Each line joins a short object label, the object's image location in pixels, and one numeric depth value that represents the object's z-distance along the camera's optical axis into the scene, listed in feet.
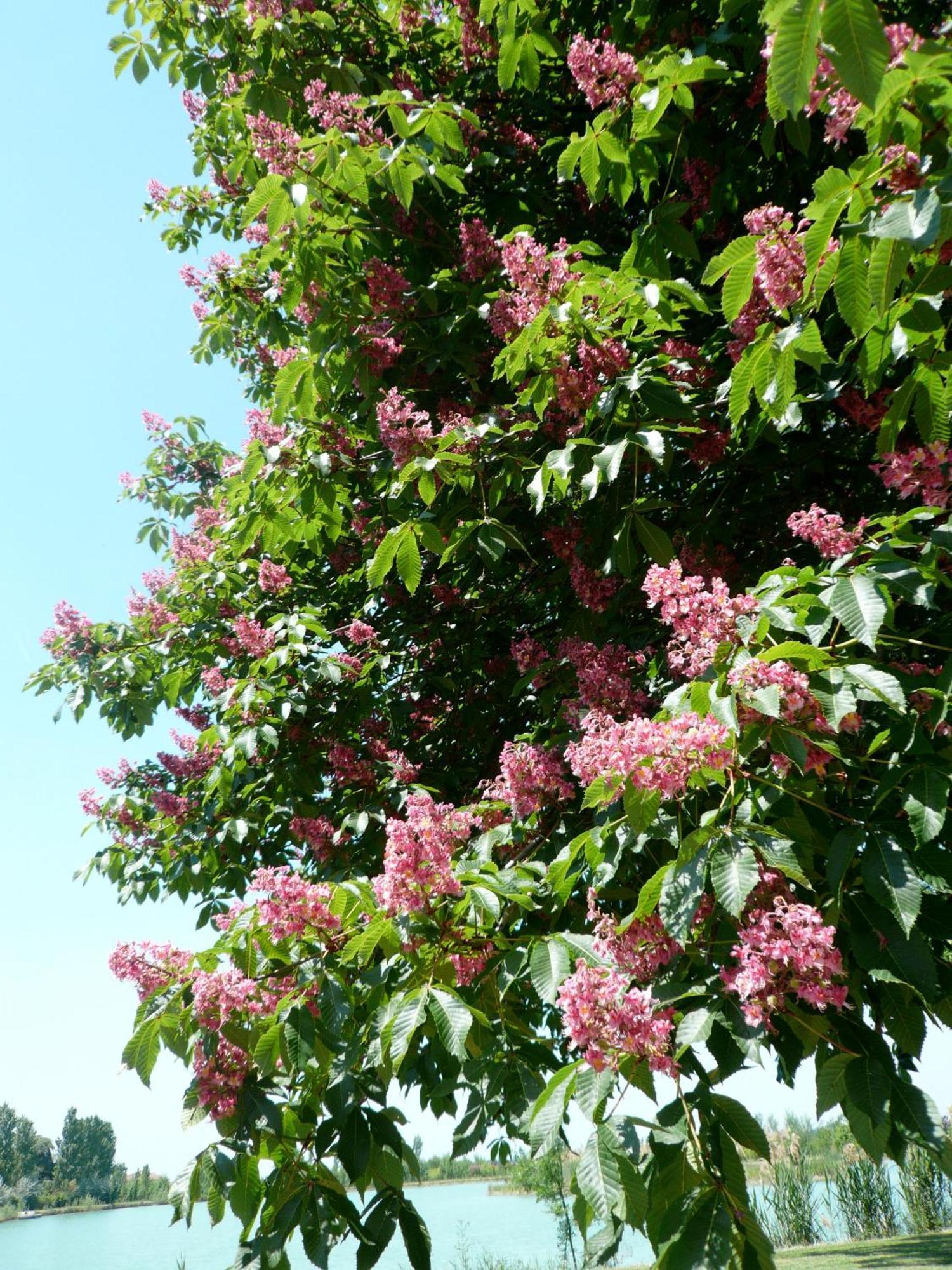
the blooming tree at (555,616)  6.59
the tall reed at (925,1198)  31.94
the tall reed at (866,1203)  32.19
